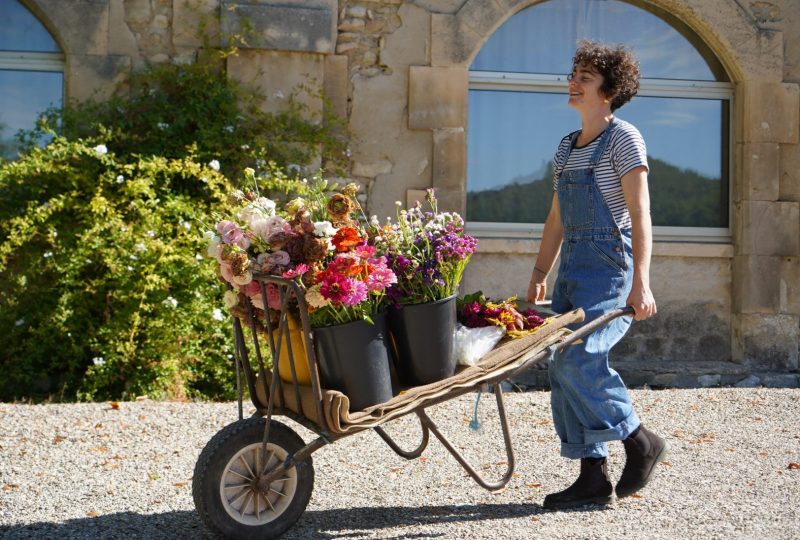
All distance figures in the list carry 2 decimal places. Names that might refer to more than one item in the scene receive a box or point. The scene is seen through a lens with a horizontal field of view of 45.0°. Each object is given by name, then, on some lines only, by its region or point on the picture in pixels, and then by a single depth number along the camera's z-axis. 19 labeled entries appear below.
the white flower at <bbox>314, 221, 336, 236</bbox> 3.11
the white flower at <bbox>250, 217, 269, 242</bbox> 3.19
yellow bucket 3.23
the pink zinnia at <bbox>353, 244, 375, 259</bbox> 3.15
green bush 6.12
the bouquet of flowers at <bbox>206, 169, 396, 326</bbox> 3.08
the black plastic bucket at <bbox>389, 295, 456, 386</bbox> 3.26
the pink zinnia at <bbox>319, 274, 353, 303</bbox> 3.05
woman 3.69
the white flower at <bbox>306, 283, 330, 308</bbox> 3.05
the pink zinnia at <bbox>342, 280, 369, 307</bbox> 3.06
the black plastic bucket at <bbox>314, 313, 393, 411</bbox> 3.14
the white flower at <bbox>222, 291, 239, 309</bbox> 3.33
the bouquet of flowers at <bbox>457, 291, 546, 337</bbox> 3.49
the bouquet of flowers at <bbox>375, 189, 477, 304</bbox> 3.28
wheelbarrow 3.09
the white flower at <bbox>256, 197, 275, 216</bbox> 3.30
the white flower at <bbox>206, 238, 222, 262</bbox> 3.23
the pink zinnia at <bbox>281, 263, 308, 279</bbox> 3.07
